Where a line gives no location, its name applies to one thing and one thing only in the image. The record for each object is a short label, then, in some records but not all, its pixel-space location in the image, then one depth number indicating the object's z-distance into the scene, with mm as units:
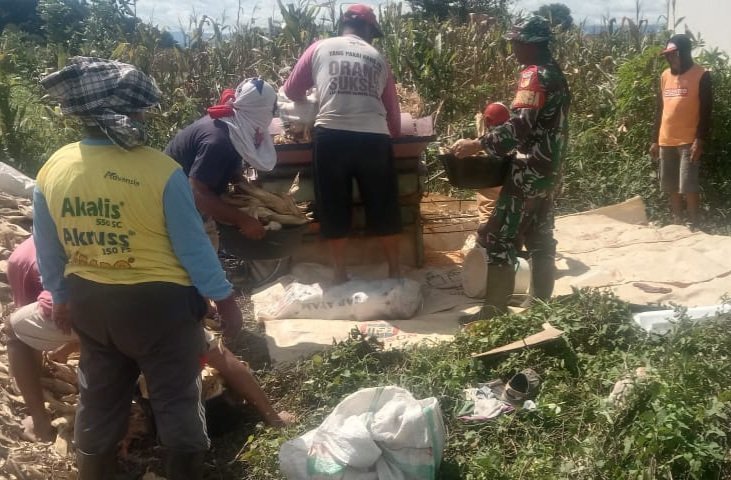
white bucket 5090
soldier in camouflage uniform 4215
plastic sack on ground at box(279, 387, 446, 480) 2791
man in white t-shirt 4805
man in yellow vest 2469
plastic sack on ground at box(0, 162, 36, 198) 5855
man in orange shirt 6445
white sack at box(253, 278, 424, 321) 4848
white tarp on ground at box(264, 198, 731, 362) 4500
